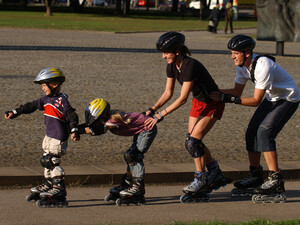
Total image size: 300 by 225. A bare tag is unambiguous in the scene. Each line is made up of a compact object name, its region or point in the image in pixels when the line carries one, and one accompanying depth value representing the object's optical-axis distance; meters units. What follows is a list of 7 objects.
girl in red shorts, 12.34
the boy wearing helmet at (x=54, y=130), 11.91
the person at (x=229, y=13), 74.91
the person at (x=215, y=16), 73.27
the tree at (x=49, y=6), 109.90
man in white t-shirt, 12.50
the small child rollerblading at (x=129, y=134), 11.87
